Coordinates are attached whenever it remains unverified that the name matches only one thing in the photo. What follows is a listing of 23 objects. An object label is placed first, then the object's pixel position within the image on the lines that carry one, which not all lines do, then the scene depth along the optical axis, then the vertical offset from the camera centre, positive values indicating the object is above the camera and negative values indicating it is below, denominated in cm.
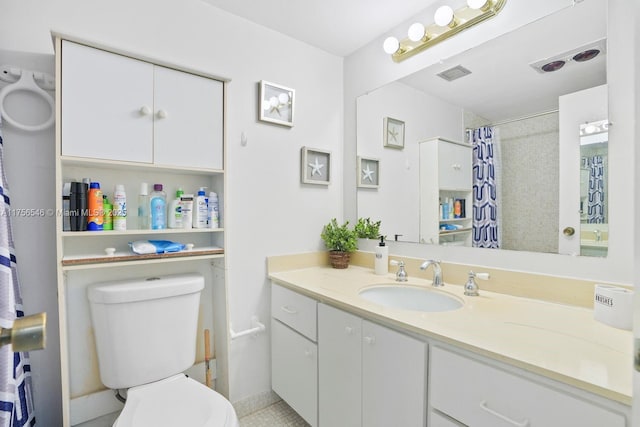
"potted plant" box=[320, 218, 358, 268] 193 -20
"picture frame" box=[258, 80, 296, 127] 175 +64
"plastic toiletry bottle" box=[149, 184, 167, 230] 135 +1
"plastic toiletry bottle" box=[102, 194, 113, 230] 123 -1
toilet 110 -56
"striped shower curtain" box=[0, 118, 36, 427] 99 -48
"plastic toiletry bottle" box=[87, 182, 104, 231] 119 +2
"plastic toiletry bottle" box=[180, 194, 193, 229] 140 +1
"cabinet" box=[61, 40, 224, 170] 113 +41
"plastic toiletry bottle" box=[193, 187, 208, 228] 144 +1
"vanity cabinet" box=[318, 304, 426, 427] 100 -60
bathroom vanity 72 -43
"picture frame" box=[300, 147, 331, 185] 193 +30
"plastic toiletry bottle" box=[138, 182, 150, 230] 139 +1
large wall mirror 113 +39
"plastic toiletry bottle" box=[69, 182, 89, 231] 116 +2
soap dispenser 175 -26
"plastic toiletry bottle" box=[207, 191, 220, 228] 147 +1
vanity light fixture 138 +92
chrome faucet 148 -30
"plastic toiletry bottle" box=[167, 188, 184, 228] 139 +0
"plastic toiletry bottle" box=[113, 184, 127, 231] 124 +2
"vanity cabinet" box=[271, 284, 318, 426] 145 -71
